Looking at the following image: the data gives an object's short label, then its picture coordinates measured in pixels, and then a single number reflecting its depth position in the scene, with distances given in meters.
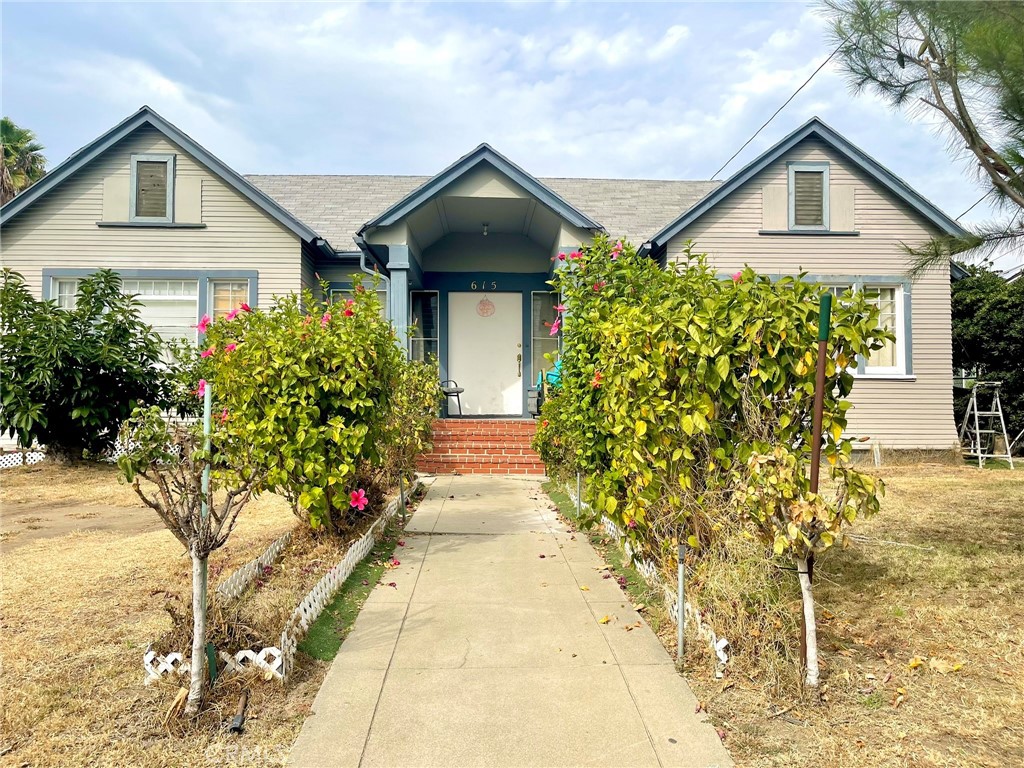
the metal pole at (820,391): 2.94
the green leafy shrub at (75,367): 9.38
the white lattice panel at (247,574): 4.05
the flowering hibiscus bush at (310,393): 4.84
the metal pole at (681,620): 3.41
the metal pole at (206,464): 2.94
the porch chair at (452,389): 12.04
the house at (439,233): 11.14
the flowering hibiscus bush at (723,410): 3.02
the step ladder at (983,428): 11.84
